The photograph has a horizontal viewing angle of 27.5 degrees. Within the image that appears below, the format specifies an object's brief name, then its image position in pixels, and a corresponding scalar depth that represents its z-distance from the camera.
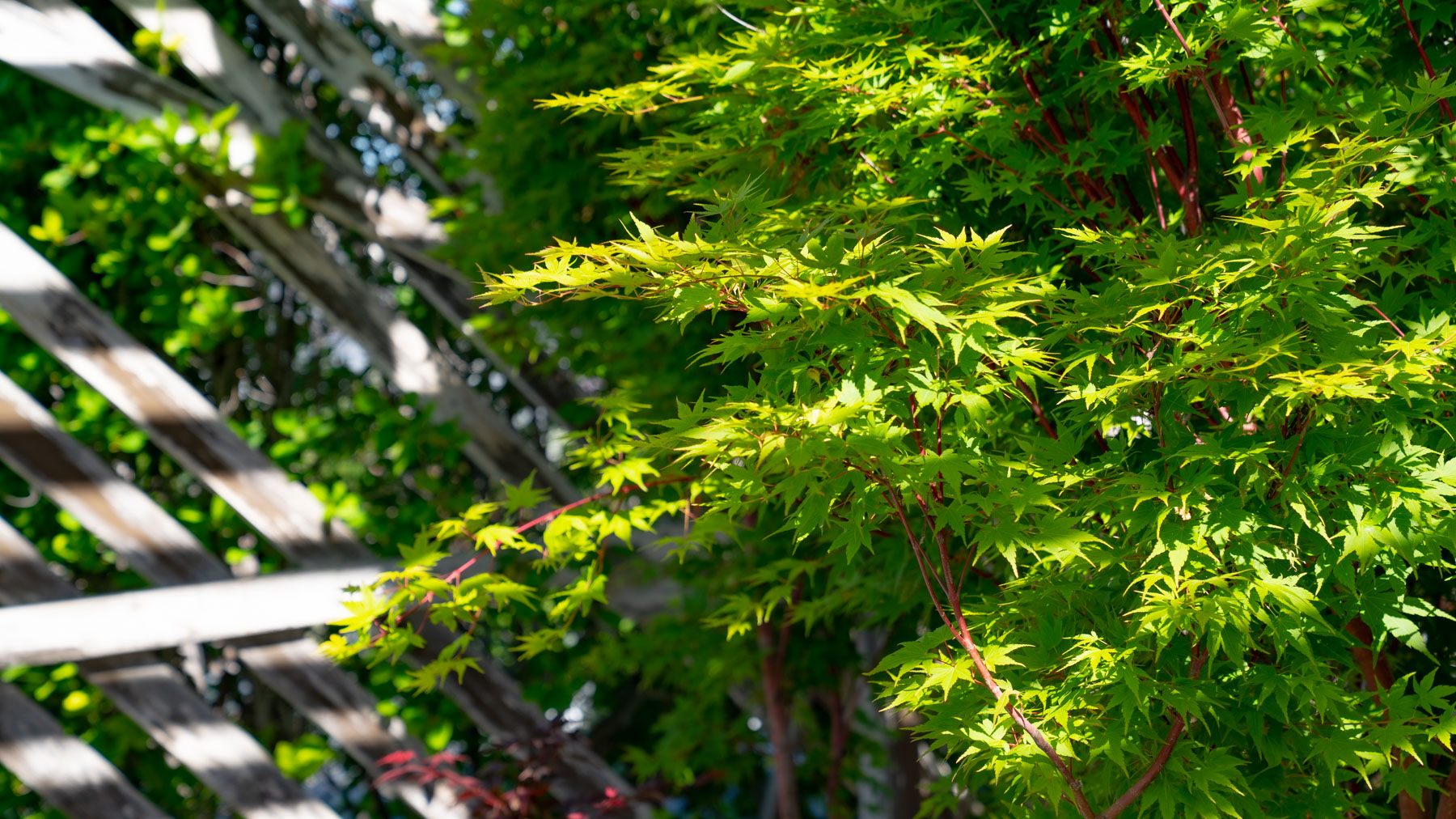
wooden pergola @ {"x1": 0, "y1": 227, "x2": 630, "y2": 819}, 2.33
